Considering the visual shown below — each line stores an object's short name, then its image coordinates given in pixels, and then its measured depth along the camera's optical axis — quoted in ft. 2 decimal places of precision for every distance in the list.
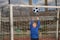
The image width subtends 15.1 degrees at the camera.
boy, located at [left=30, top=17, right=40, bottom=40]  23.66
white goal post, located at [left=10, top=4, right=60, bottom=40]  23.95
